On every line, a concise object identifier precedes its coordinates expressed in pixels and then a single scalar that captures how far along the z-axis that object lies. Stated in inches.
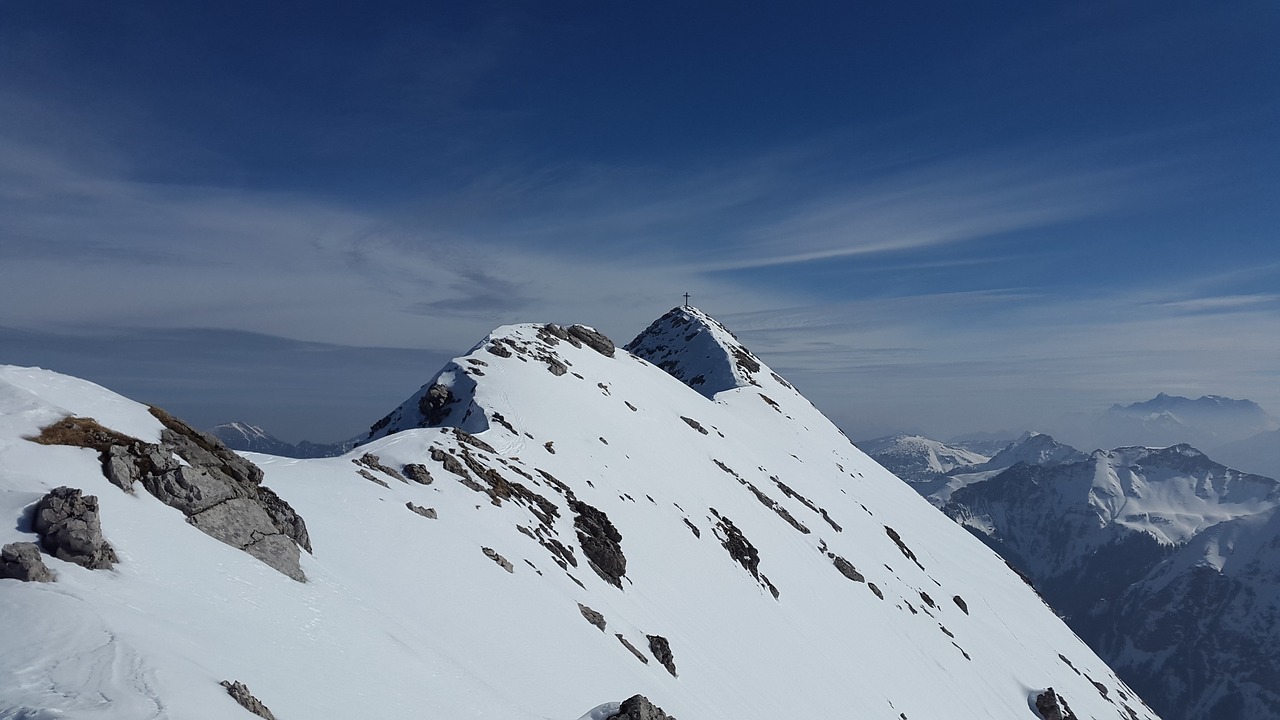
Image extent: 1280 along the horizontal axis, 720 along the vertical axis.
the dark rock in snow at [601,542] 1418.6
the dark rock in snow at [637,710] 636.1
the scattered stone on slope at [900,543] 3070.9
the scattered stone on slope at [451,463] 1422.2
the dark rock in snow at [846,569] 2369.6
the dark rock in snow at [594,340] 3479.3
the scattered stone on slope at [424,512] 1157.7
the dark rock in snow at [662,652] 1166.9
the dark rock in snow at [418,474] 1315.2
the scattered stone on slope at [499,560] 1112.2
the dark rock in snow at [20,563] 508.4
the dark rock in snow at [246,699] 468.0
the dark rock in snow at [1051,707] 2337.5
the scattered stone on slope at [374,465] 1305.4
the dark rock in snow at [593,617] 1121.7
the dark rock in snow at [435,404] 2162.5
